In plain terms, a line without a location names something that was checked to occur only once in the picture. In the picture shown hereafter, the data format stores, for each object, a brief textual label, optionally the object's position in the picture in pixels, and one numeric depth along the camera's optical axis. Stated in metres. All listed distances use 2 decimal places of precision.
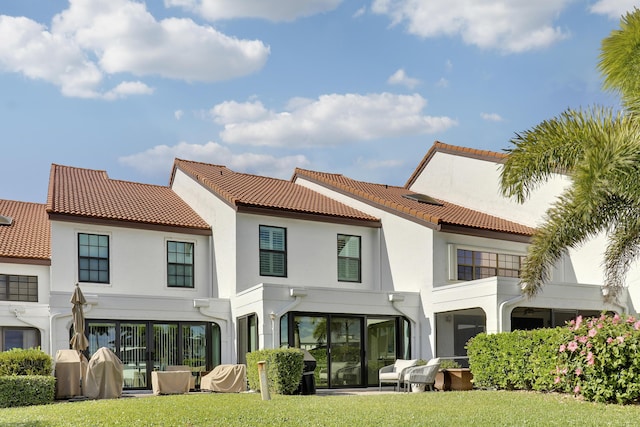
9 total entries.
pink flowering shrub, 14.60
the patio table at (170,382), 20.62
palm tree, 14.50
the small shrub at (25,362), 18.83
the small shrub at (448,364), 21.97
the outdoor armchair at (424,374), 20.22
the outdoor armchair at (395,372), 21.19
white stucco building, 23.05
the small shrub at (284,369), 19.77
